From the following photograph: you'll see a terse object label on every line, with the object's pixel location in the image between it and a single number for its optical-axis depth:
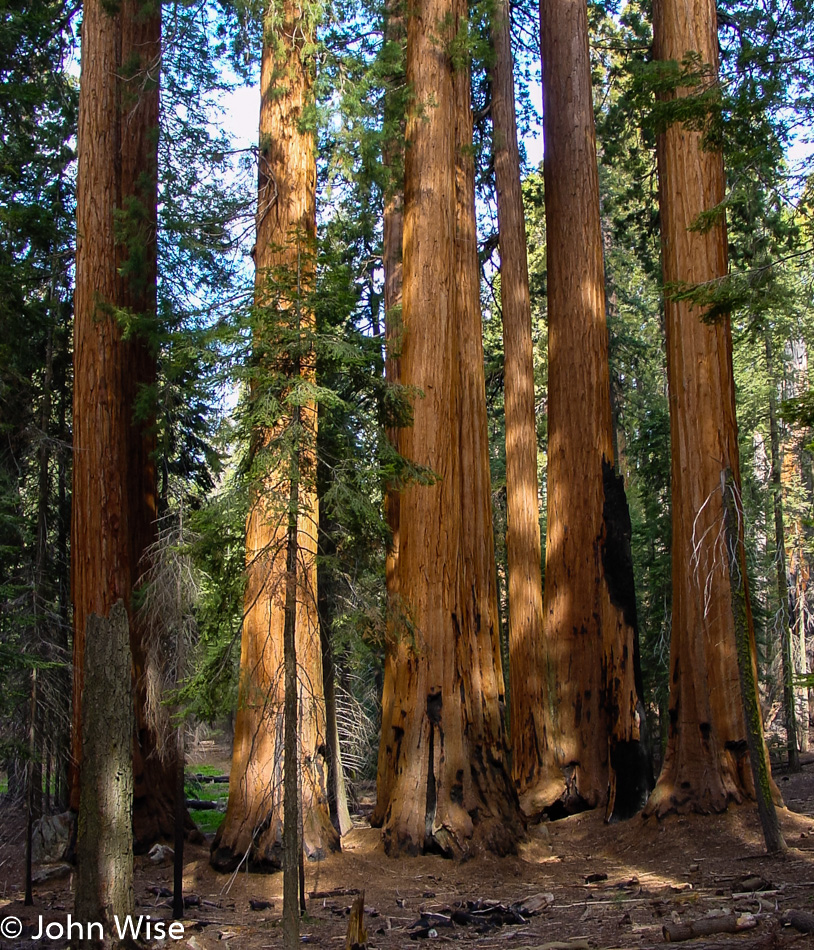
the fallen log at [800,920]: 5.68
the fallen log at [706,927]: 6.15
